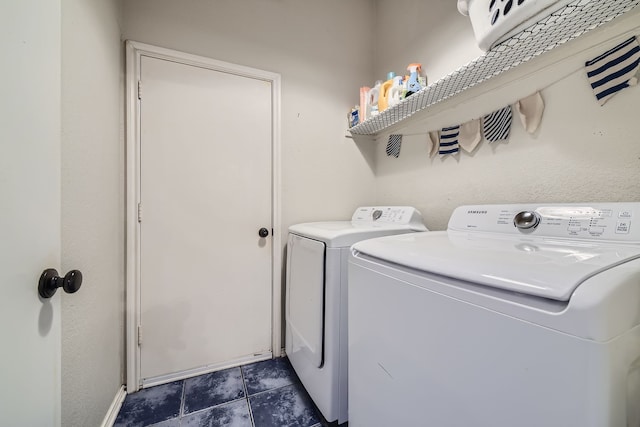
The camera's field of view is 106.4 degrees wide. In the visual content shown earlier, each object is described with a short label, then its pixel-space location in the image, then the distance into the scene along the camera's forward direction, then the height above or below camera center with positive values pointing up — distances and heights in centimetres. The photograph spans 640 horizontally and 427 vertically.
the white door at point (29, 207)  43 +0
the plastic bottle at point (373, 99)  175 +84
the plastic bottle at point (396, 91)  154 +79
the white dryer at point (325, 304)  114 -49
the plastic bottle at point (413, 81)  147 +81
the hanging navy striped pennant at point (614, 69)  82 +52
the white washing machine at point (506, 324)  39 -24
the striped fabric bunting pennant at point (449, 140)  144 +44
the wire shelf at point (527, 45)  80 +68
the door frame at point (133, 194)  143 +10
